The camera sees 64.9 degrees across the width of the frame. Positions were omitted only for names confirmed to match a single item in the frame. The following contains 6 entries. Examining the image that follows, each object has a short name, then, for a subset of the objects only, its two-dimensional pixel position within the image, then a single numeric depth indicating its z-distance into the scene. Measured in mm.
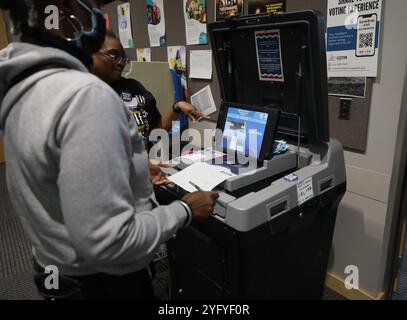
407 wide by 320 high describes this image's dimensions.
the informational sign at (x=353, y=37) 1254
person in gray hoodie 542
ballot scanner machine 968
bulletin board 1384
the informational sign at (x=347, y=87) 1346
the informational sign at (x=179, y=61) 2275
